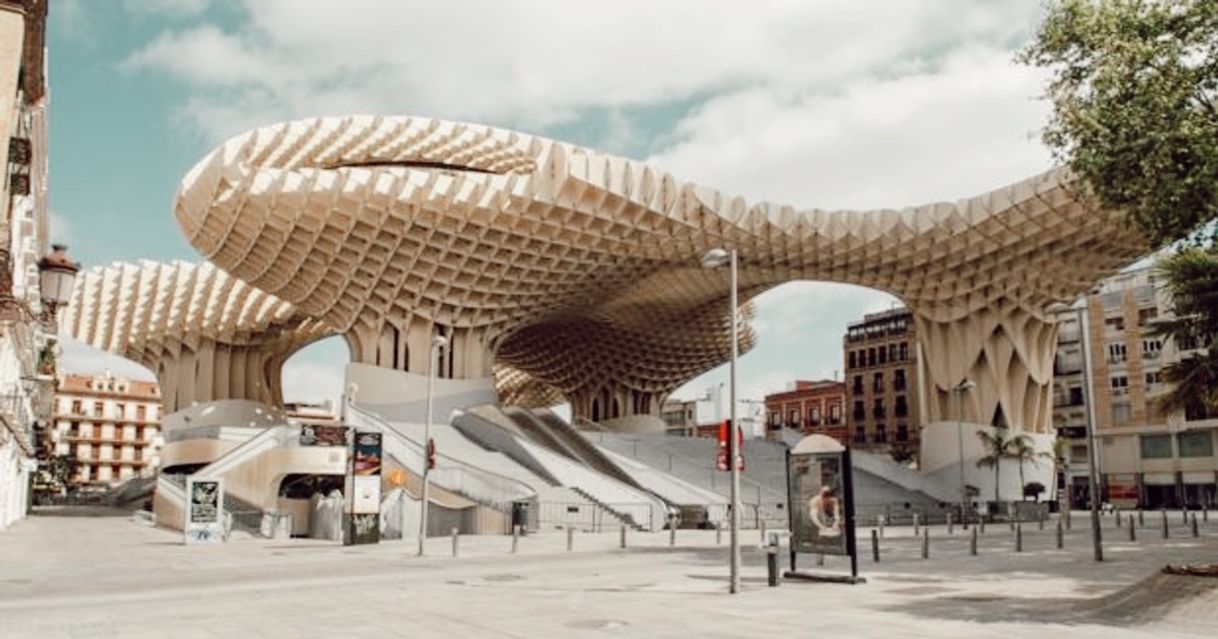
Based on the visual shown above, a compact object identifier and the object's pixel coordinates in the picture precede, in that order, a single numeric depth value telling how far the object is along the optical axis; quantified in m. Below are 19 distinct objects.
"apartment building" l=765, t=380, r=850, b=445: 121.81
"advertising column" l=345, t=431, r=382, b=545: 30.53
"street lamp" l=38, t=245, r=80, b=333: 12.39
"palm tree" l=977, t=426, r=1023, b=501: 60.69
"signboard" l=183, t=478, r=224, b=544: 32.38
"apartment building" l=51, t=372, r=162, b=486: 117.19
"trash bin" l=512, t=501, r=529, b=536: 36.94
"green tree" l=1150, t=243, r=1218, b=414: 17.45
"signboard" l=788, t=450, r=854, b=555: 19.45
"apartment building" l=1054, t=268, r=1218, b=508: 75.25
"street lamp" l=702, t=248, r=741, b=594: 17.52
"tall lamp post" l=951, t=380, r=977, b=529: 50.97
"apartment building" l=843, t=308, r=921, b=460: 107.06
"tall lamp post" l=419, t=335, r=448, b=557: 27.39
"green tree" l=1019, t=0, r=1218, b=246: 22.05
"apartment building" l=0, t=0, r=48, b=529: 16.92
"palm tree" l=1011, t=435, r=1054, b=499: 60.86
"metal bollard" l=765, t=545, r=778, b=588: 18.44
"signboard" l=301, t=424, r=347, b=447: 40.55
